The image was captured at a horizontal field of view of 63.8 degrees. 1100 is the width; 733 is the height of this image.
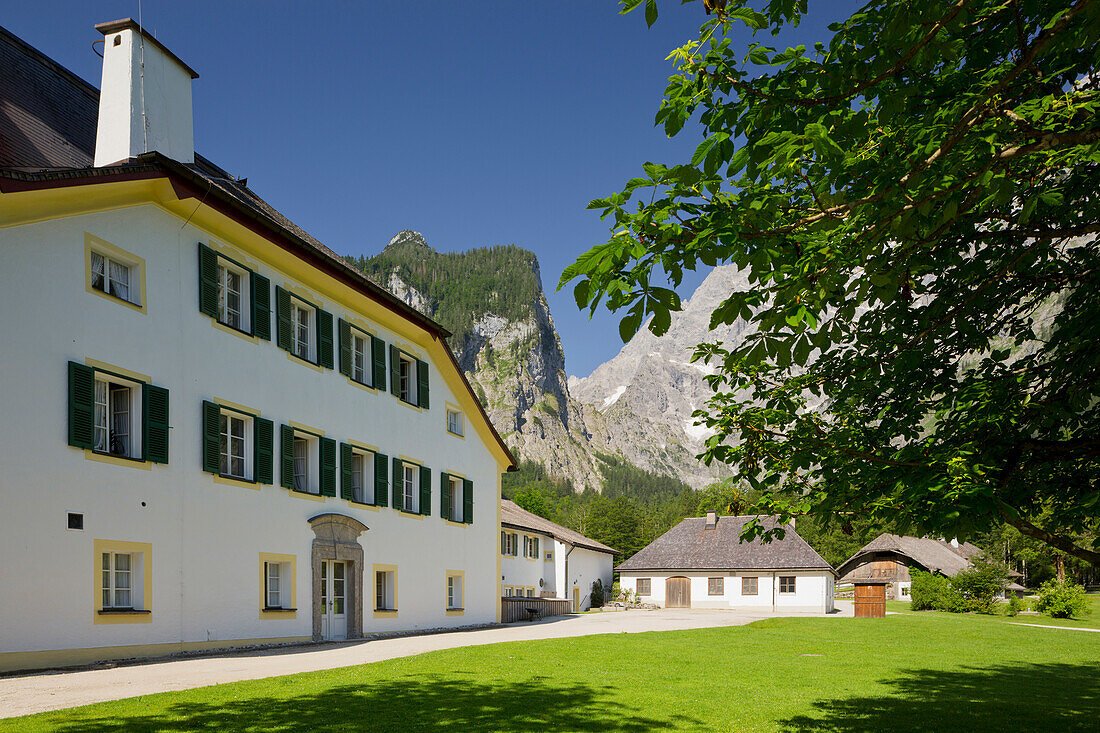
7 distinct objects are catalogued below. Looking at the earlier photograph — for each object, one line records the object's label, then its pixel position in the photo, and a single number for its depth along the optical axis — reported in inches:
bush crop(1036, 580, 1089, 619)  1796.3
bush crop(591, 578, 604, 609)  2370.8
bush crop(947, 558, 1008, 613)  1964.8
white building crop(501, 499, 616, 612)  1838.1
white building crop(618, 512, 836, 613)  2250.2
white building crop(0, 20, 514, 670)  529.0
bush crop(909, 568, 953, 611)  2098.9
